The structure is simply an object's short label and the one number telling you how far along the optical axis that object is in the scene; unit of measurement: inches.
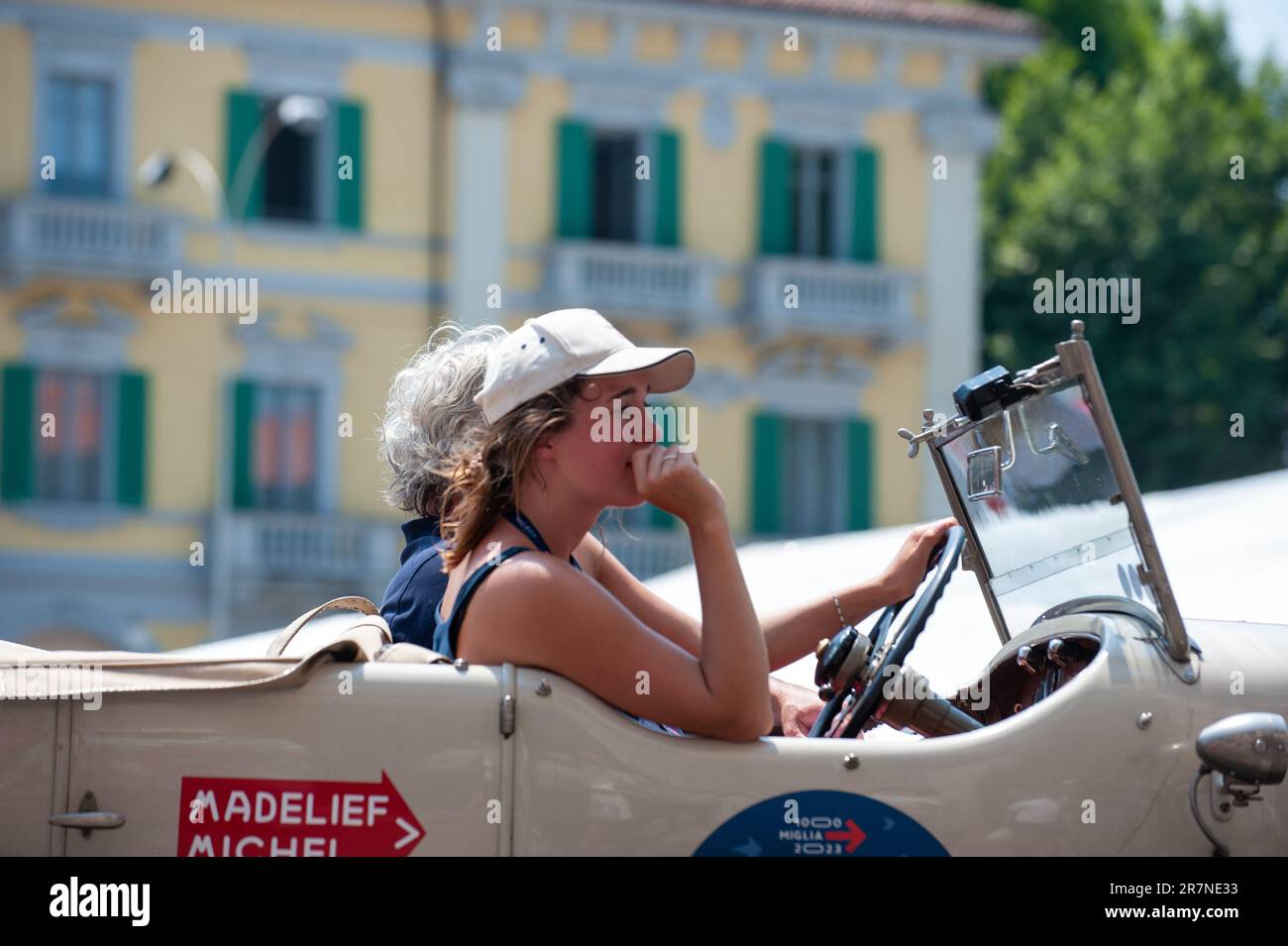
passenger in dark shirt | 132.6
